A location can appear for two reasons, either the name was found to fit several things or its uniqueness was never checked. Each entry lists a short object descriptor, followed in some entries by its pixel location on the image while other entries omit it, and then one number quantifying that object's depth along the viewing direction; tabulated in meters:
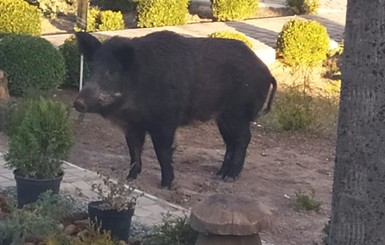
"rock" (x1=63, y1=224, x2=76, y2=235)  5.26
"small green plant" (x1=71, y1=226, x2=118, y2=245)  4.84
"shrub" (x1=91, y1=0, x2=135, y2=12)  16.94
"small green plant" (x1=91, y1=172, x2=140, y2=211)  5.27
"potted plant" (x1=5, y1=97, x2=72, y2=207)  5.66
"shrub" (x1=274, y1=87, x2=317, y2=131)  9.81
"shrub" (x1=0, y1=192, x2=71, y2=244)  4.91
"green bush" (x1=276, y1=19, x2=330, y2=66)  13.27
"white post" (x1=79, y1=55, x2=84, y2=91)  9.49
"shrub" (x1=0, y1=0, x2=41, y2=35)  12.03
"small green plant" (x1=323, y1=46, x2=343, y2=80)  13.37
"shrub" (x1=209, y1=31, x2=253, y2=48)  11.89
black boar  6.88
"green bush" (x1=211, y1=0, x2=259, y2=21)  16.59
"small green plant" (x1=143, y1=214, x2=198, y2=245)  5.02
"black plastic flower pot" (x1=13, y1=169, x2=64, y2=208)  5.70
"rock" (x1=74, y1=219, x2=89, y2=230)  5.44
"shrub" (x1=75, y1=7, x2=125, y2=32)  14.56
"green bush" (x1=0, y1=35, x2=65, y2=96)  10.06
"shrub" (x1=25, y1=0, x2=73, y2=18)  16.05
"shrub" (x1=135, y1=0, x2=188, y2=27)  15.30
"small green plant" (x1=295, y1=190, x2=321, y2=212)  7.05
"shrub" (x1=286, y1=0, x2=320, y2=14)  17.84
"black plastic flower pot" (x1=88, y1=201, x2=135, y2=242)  5.24
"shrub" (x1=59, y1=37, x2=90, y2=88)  10.81
